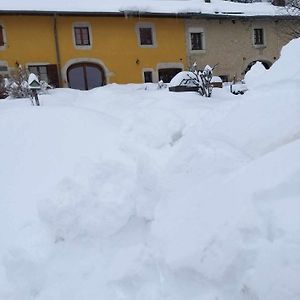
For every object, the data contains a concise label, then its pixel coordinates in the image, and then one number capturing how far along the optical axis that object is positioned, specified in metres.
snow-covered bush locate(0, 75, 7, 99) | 16.43
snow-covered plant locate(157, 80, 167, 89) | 18.05
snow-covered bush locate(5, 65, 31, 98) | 14.25
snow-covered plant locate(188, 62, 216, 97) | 11.91
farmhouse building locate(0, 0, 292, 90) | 20.09
